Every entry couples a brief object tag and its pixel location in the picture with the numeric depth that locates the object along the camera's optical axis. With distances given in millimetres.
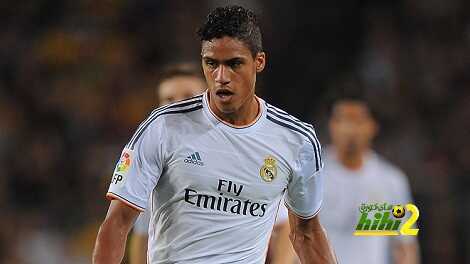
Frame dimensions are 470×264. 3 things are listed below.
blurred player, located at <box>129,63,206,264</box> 11375
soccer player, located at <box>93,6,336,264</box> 8258
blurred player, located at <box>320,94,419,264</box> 13445
